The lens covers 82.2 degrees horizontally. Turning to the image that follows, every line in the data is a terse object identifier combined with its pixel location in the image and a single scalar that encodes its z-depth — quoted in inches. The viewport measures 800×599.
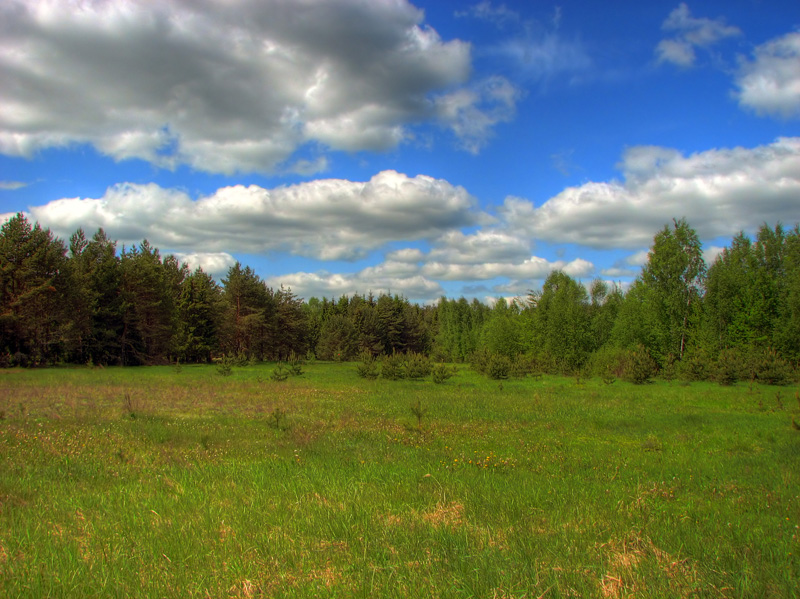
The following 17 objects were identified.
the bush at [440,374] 1219.9
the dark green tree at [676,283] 1872.5
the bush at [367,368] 1317.7
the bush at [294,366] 1428.4
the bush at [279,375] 1235.2
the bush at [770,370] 1178.0
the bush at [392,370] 1309.1
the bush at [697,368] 1331.2
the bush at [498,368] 1387.8
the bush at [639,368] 1262.3
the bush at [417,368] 1316.4
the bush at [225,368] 1363.2
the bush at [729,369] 1200.8
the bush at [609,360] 1712.6
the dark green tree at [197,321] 2180.1
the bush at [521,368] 1505.9
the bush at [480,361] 1477.6
